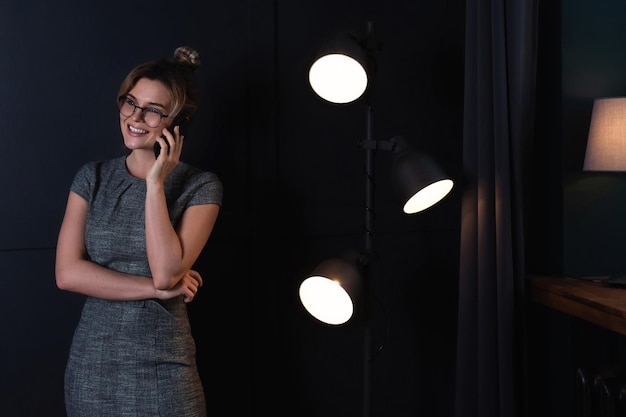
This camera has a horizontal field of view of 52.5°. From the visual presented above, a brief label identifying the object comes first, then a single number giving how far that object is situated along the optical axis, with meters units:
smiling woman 1.65
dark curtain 1.94
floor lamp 1.75
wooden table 1.65
